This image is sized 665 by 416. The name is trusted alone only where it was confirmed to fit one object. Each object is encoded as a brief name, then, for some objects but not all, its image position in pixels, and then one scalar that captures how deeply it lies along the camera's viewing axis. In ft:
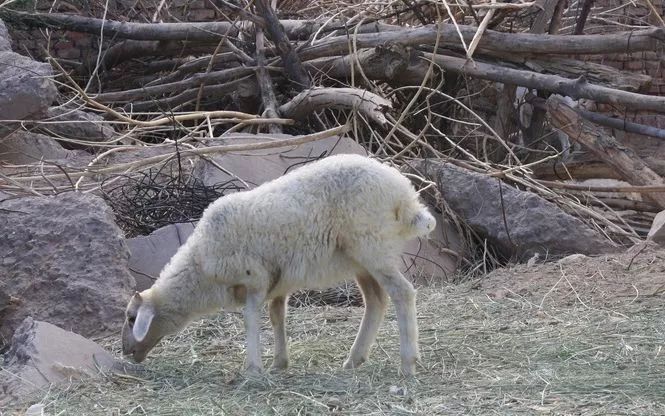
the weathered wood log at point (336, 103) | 61.67
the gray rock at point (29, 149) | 59.67
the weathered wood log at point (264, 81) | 66.61
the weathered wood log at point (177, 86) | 69.31
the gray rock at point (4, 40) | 62.23
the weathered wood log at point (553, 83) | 58.70
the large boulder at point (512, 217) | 55.52
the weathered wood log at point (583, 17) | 68.85
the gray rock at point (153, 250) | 49.19
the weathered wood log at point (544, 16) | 68.59
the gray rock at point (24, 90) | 57.77
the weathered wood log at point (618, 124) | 61.52
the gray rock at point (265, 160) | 55.77
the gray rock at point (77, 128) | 63.31
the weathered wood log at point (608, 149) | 59.47
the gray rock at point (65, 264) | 43.37
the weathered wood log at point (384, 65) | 65.72
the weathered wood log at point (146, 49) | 74.54
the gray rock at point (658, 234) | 54.54
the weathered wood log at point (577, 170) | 68.74
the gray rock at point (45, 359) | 34.04
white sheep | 34.94
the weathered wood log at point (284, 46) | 66.33
